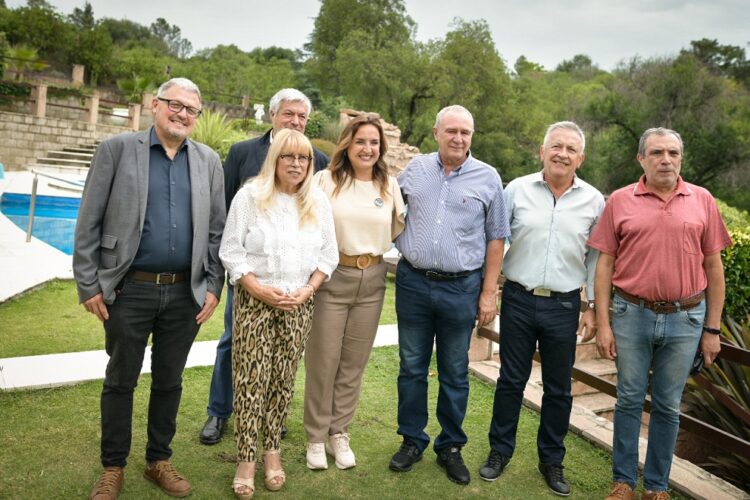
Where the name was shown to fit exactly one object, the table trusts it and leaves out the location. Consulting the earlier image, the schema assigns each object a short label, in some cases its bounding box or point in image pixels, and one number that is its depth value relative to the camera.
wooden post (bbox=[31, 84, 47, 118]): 19.02
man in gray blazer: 2.57
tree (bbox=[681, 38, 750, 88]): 38.50
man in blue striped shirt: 3.15
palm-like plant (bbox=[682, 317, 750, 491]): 3.46
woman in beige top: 3.12
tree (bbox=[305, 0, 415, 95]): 38.25
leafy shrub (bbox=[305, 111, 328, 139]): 20.53
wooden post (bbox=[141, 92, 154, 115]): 22.38
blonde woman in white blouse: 2.84
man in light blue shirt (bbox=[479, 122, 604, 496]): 3.12
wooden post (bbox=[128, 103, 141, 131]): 20.82
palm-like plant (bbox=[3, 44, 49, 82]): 26.27
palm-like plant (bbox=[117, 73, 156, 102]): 28.33
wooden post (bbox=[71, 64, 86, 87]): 28.68
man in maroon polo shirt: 2.80
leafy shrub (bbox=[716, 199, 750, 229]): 10.20
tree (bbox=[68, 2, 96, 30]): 54.34
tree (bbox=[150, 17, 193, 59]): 69.88
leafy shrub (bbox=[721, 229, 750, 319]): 5.07
